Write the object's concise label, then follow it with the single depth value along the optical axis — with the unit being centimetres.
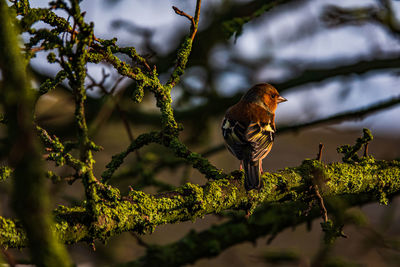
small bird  821
